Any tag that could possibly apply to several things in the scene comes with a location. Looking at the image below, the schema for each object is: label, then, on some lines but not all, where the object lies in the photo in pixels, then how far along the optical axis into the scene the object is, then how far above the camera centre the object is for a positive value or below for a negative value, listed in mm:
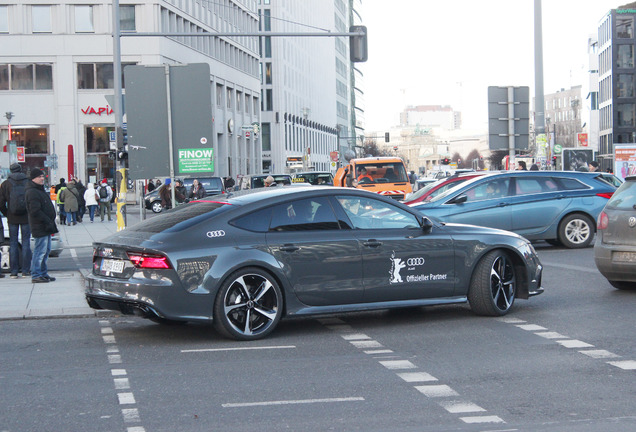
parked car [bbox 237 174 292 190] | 40219 -299
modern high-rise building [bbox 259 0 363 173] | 99938 +10611
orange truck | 34406 -180
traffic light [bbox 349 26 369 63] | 25688 +3414
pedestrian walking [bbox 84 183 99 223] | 37281 -883
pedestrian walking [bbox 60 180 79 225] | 34438 -796
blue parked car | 18953 -736
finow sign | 15961 +239
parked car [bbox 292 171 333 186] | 43125 -253
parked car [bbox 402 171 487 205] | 20561 -428
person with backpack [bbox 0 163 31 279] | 14899 -615
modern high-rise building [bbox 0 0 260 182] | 58406 +6666
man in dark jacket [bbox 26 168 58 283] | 14203 -655
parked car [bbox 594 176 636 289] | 12039 -927
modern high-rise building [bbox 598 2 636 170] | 100125 +9569
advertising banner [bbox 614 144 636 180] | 39406 +257
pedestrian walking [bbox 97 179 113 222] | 38406 -831
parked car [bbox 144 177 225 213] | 44469 -708
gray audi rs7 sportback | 8828 -881
